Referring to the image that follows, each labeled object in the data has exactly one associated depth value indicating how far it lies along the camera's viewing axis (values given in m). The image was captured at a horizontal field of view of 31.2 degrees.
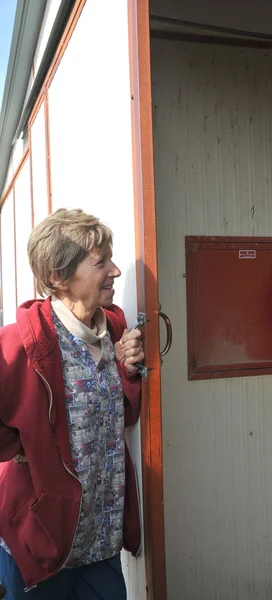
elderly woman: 1.39
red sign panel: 2.49
